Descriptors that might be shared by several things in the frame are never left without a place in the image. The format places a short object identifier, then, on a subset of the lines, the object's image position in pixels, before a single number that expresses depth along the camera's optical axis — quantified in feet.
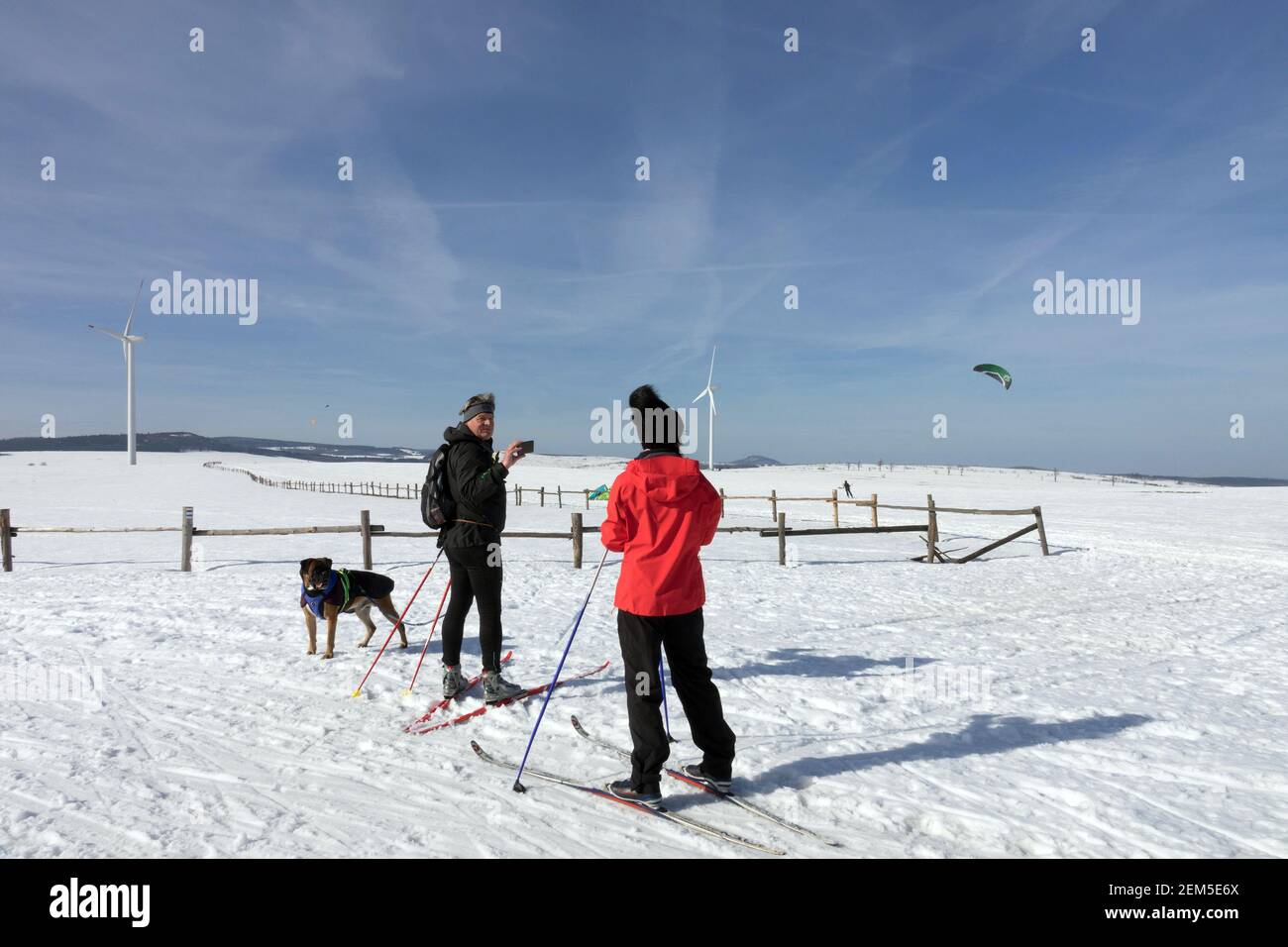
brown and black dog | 20.26
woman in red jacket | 11.28
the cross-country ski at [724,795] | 10.84
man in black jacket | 15.23
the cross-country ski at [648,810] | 10.28
